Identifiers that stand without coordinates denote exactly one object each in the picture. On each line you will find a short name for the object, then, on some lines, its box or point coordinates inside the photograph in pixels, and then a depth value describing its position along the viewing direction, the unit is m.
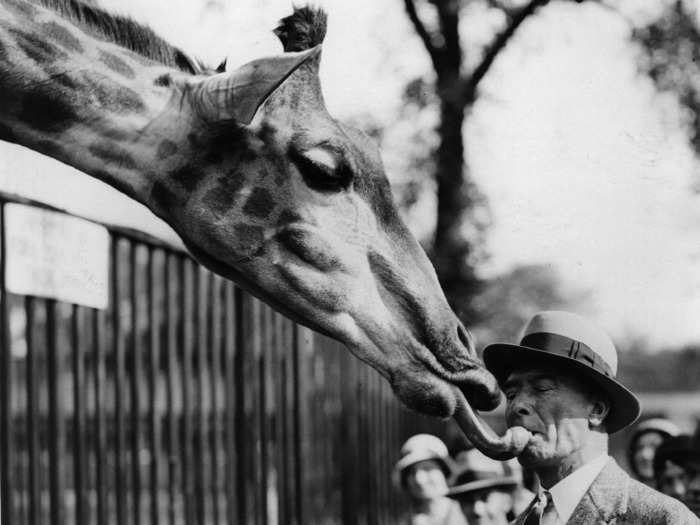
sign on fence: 3.73
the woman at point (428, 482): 5.60
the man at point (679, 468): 5.88
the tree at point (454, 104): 6.98
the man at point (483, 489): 5.41
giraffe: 3.05
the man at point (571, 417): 2.99
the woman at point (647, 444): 6.81
